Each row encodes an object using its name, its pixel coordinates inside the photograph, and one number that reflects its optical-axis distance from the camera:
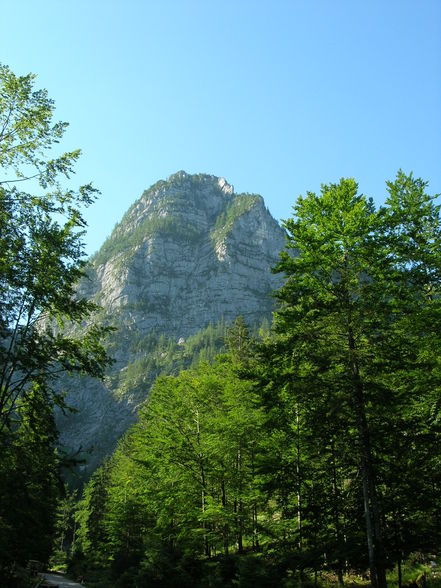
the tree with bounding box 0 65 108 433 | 12.28
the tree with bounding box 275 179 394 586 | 11.98
